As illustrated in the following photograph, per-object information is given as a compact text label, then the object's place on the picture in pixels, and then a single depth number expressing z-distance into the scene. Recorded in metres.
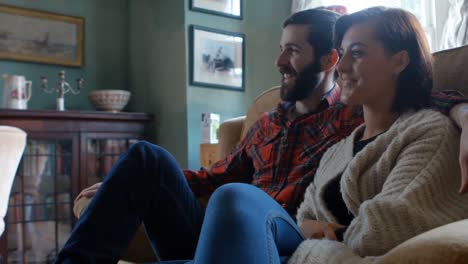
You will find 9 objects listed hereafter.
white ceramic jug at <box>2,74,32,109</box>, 2.75
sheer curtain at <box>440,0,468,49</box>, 1.92
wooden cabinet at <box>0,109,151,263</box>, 2.65
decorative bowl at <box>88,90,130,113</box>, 3.02
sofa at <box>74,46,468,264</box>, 0.61
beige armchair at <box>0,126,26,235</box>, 2.02
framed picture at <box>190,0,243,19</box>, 2.90
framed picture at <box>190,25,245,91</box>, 2.88
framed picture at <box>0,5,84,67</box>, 2.98
